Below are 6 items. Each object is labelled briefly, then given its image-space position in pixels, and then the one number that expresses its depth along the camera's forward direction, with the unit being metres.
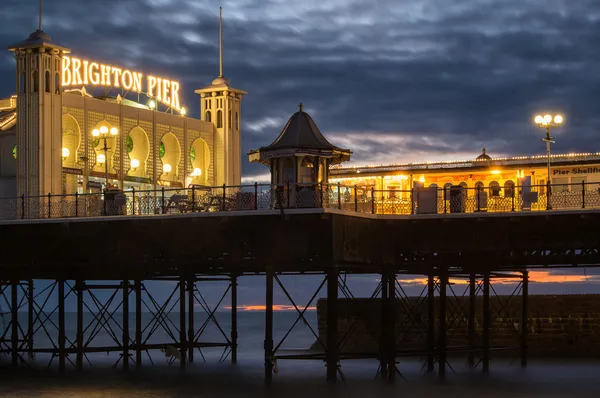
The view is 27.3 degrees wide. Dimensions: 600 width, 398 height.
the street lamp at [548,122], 54.03
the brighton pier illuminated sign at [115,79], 69.38
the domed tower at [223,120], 78.25
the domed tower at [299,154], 51.22
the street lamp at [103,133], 56.31
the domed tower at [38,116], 65.00
